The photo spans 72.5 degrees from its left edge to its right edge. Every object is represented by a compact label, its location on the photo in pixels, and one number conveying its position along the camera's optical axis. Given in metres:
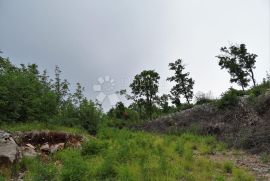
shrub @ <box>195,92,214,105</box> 16.36
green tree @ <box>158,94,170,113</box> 18.29
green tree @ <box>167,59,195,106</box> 18.78
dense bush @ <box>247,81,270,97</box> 12.21
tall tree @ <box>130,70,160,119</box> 17.58
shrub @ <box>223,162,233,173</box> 6.27
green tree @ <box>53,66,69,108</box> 11.13
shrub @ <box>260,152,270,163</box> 7.17
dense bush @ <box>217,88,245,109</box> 12.41
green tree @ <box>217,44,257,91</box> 18.09
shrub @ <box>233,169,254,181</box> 5.50
